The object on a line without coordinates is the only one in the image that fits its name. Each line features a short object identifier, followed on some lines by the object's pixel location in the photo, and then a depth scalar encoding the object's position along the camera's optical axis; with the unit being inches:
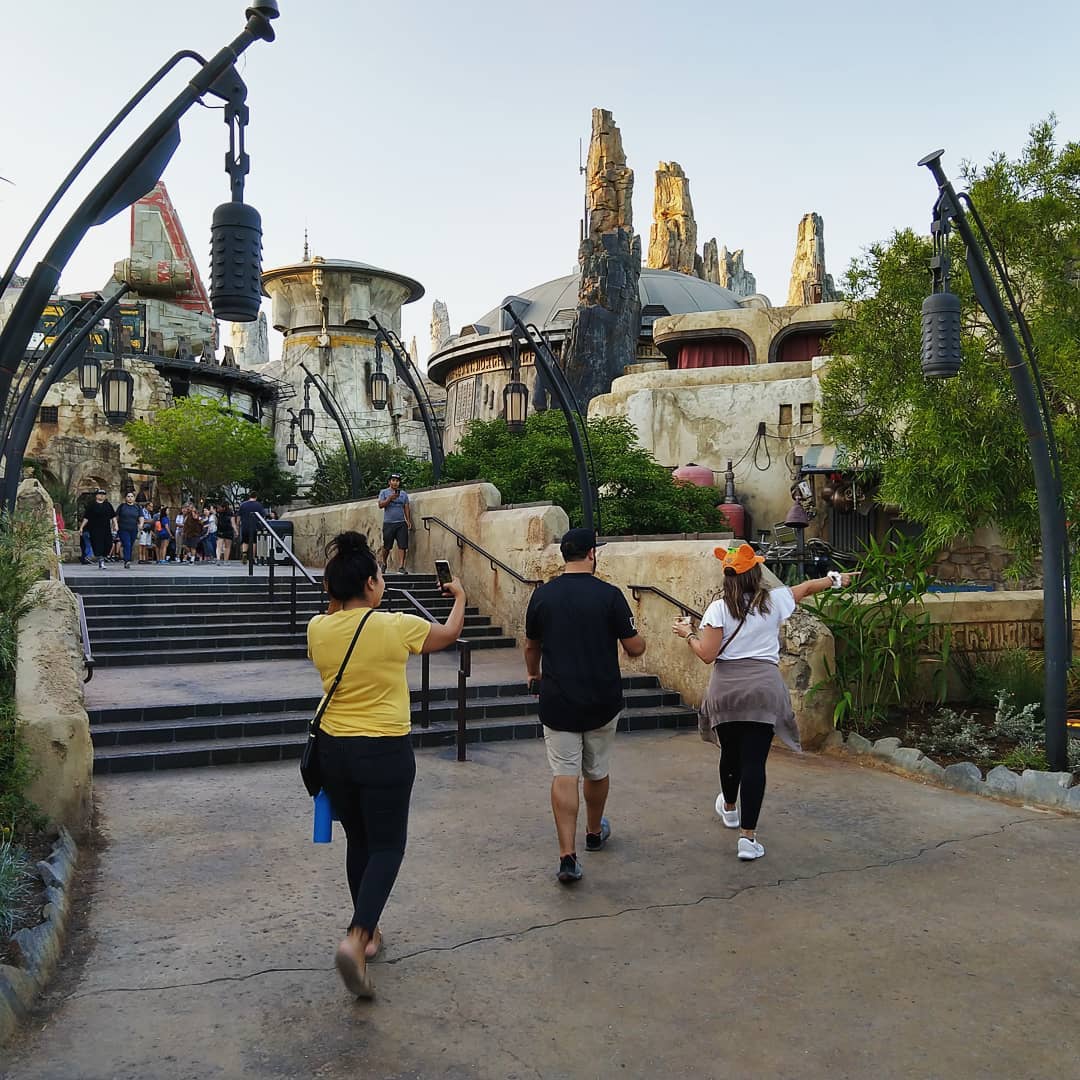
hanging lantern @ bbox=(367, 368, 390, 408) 795.4
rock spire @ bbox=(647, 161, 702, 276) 2447.1
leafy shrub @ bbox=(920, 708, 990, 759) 287.2
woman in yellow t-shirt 137.5
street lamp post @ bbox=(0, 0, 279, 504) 215.0
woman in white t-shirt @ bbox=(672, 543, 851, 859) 199.9
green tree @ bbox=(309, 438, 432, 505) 858.1
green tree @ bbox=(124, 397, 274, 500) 1542.8
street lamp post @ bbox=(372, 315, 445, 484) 711.7
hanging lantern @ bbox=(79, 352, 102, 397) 620.7
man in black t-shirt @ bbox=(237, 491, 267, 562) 702.6
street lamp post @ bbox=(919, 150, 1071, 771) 261.3
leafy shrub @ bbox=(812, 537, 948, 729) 316.5
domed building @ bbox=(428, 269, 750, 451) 1633.9
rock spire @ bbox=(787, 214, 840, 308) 2662.4
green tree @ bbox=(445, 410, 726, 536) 608.4
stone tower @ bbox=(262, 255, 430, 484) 2218.3
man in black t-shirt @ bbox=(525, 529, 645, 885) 184.9
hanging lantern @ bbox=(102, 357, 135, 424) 628.4
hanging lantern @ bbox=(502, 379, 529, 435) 540.7
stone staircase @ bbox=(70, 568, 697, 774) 286.0
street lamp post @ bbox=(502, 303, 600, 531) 466.3
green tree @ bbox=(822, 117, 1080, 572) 393.4
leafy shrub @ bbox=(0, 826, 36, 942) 144.8
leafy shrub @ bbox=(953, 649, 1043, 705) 326.3
